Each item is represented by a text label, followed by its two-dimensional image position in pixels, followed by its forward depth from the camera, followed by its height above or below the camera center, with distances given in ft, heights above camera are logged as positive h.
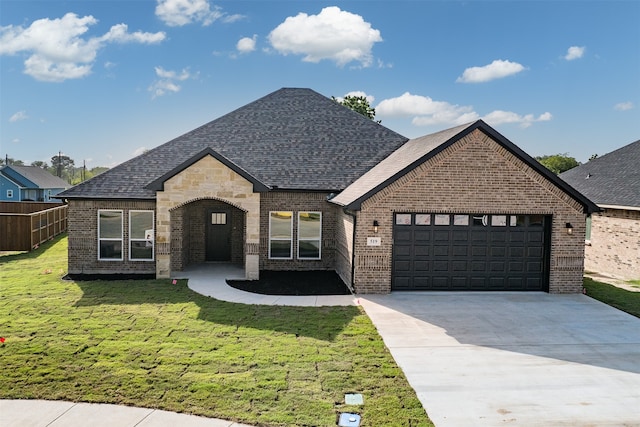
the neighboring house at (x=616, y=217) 62.49 -2.28
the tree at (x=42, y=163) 368.11 +22.01
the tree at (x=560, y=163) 190.25 +14.85
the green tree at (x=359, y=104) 159.02 +30.70
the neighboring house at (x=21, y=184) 176.76 +2.64
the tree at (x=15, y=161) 395.71 +24.98
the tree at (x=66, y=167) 407.19 +23.95
